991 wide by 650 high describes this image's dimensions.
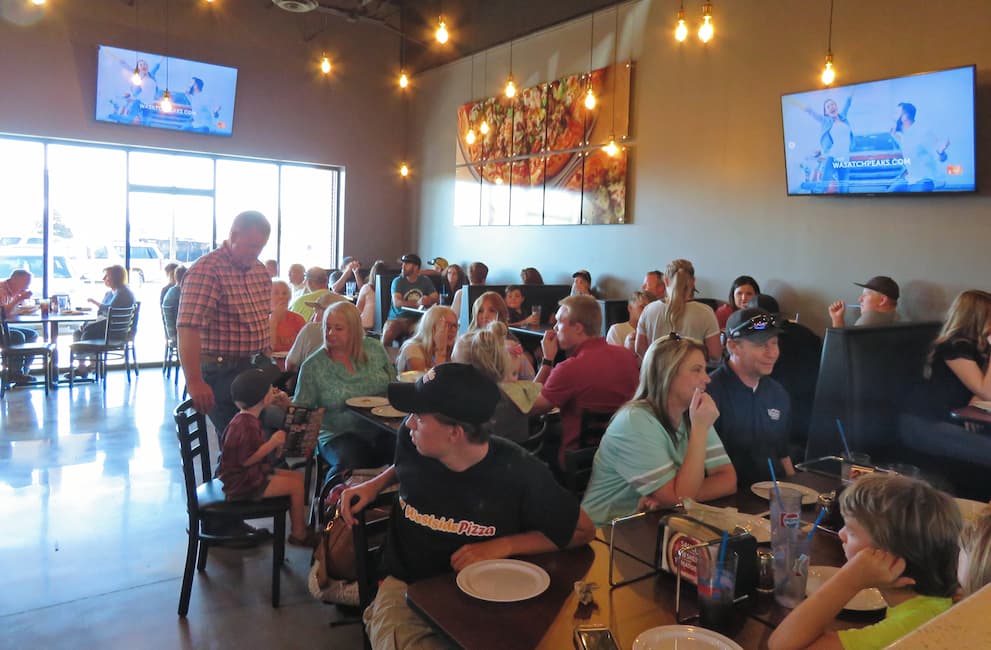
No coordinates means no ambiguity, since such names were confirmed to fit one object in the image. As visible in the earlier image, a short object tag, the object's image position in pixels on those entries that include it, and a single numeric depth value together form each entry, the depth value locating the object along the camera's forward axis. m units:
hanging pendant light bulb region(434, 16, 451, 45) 6.09
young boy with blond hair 1.34
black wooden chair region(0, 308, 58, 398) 7.35
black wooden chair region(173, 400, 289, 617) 3.09
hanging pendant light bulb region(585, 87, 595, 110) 7.75
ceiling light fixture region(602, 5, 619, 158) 7.93
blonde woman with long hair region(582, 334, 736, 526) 2.21
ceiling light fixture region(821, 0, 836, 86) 5.71
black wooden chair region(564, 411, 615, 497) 2.77
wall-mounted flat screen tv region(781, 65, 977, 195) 5.10
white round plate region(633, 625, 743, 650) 1.38
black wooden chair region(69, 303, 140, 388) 7.84
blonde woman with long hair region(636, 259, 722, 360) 5.05
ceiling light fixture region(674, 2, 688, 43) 5.77
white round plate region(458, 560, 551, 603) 1.59
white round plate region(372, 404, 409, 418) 3.53
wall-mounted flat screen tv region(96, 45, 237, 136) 8.88
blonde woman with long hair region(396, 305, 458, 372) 4.33
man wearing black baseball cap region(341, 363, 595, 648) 1.83
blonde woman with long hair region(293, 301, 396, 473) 3.74
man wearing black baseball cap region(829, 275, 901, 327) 5.33
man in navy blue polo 2.73
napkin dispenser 1.54
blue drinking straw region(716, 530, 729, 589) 1.47
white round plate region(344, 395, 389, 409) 3.71
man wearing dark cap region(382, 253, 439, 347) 7.81
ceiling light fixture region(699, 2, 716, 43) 5.44
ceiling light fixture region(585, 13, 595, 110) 7.78
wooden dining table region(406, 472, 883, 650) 1.43
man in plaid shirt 3.76
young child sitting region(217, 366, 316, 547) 3.14
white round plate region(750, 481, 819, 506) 2.19
